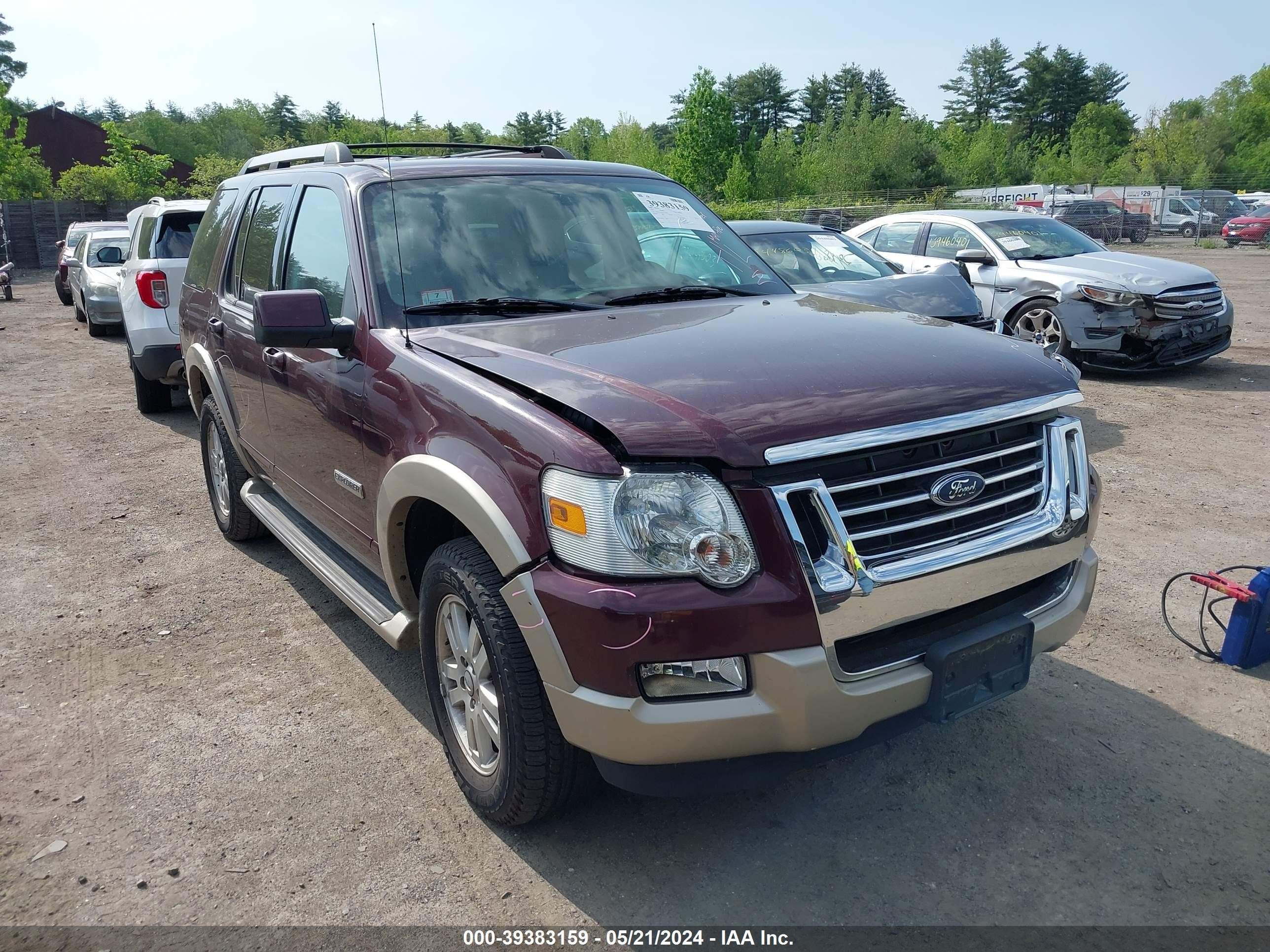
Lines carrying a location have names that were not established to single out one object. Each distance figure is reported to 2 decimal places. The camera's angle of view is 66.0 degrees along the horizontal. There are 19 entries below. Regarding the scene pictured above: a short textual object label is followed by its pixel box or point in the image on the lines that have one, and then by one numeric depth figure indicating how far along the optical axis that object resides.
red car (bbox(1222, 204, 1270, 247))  33.19
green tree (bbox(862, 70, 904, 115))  105.38
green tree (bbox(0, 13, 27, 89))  64.19
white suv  8.78
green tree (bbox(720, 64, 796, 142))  107.69
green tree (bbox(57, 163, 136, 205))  42.53
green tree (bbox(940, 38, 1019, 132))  97.50
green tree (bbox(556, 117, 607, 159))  100.19
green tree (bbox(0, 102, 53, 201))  42.59
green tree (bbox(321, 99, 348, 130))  98.31
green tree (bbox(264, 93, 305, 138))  109.06
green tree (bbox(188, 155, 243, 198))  50.59
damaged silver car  9.29
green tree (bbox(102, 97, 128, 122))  137.88
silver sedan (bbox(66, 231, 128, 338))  14.45
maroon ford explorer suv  2.37
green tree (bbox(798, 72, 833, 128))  108.31
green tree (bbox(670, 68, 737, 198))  71.00
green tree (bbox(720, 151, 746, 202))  64.44
